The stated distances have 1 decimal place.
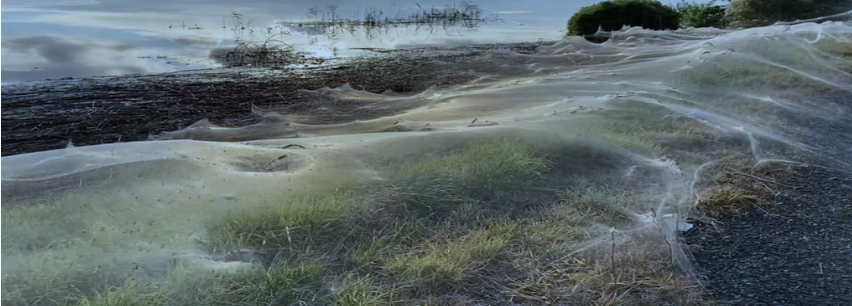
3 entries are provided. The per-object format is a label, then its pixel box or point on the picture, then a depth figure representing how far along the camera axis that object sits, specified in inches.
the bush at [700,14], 711.1
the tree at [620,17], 681.0
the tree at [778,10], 623.2
